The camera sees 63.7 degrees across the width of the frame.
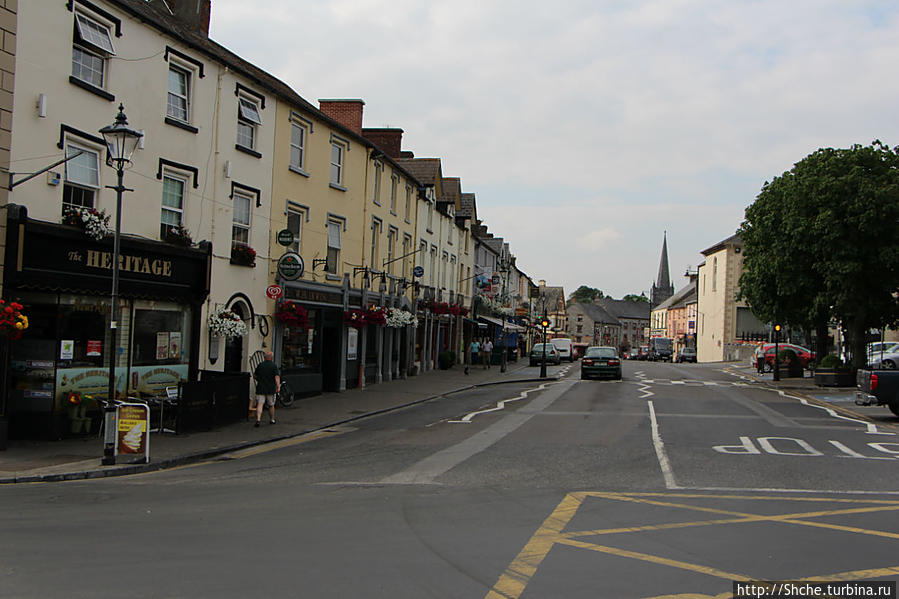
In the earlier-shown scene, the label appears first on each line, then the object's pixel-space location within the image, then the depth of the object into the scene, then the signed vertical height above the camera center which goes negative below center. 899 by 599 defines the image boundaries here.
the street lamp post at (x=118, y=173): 12.02 +2.49
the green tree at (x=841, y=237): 28.89 +4.42
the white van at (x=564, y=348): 61.02 -1.19
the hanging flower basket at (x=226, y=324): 18.81 -0.06
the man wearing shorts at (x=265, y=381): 17.33 -1.39
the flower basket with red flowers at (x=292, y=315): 21.92 +0.30
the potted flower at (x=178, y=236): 17.33 +2.03
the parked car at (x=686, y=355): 79.94 -1.84
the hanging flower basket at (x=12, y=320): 12.42 -0.10
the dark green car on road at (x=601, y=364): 35.53 -1.44
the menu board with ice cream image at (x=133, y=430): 12.48 -1.93
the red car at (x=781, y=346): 45.94 -0.80
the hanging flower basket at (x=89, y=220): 14.41 +1.95
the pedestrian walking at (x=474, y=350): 45.67 -1.22
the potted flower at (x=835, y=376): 30.77 -1.39
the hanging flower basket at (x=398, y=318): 29.45 +0.42
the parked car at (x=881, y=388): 18.64 -1.11
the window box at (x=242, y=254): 20.08 +1.90
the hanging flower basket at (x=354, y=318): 26.20 +0.30
